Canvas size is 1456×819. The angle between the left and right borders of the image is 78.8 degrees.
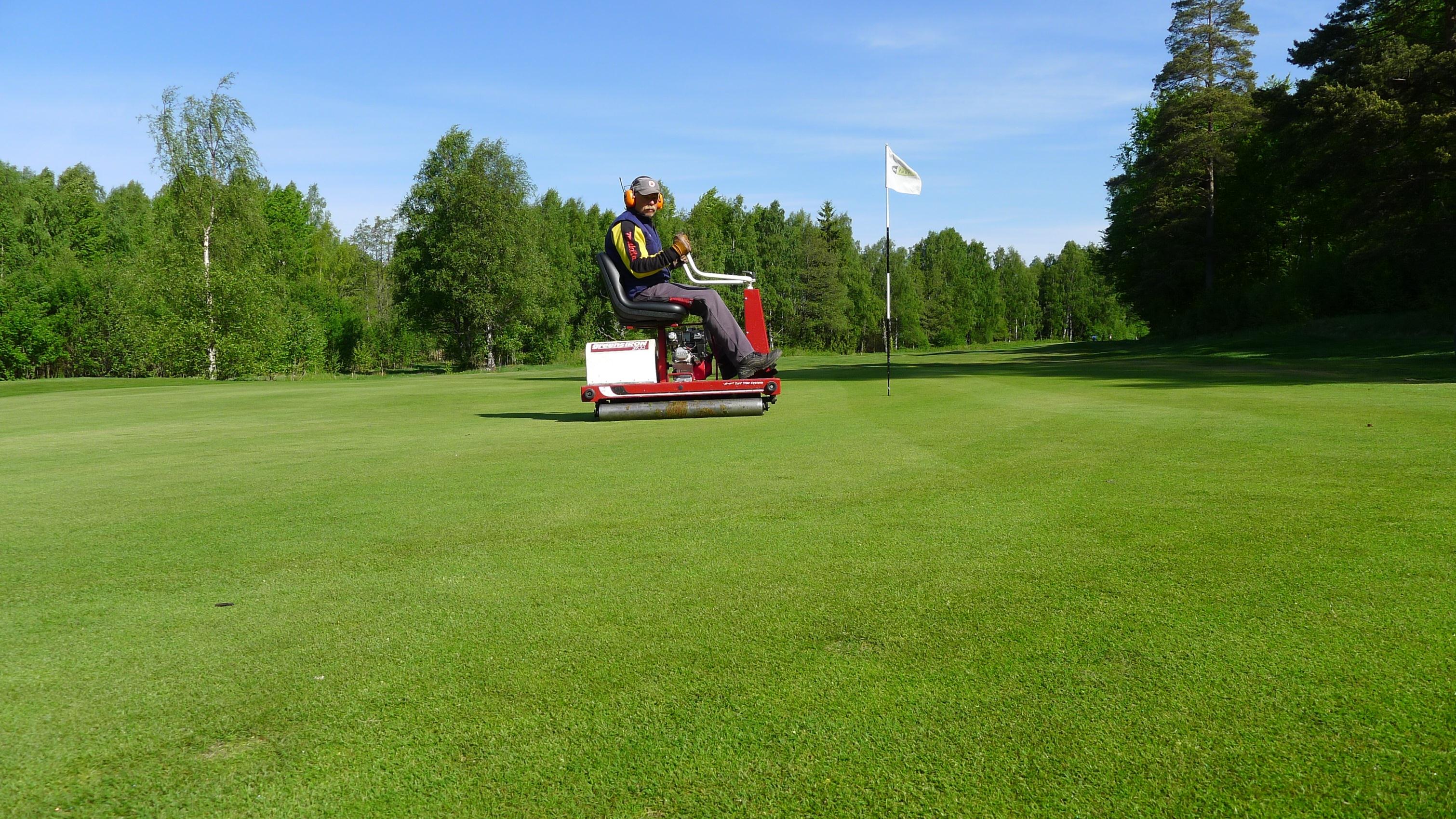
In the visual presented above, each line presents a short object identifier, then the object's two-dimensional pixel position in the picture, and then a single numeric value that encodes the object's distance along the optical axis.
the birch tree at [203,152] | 47.09
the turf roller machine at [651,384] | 13.16
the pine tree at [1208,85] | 49.66
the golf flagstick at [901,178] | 18.25
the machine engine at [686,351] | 13.91
